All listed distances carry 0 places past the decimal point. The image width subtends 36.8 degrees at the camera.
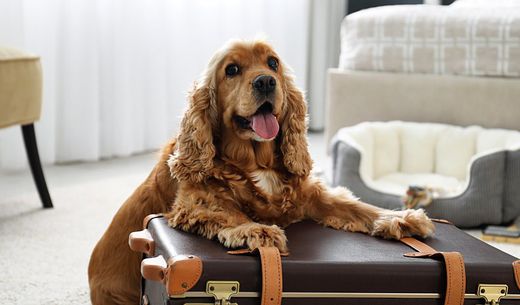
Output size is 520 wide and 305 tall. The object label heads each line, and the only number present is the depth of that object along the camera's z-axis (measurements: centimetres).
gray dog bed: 257
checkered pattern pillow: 288
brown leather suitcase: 134
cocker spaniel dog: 159
